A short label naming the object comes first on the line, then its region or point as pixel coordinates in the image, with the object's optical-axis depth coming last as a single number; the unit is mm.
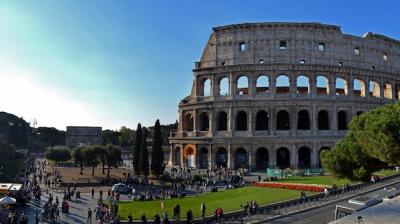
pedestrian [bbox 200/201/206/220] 24219
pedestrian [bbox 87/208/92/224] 24703
